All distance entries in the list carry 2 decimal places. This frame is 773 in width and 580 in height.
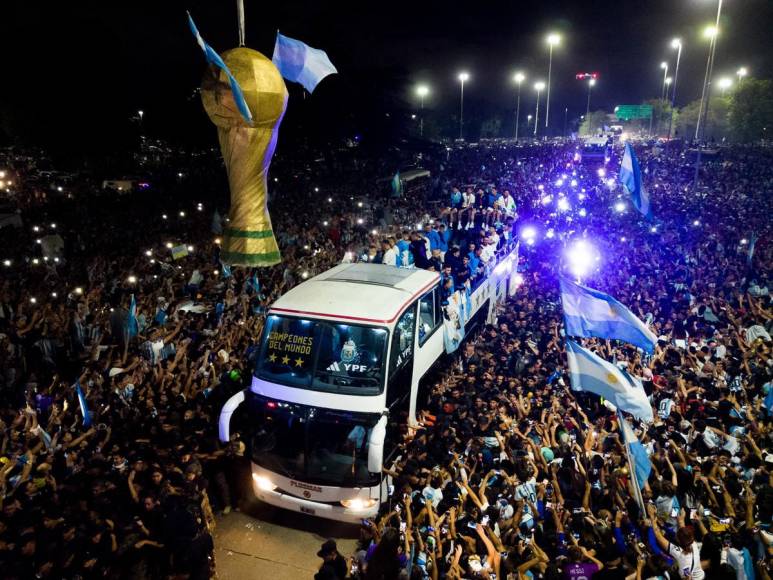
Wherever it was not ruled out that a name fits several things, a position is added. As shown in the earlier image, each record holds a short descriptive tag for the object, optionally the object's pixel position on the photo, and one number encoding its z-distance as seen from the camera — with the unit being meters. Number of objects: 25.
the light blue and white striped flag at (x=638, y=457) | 5.68
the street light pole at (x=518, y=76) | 55.72
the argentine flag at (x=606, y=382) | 6.31
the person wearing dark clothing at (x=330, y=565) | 4.99
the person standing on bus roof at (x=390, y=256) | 11.96
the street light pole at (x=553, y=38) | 37.94
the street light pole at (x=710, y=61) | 25.00
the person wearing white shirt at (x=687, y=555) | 4.61
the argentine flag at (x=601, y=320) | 7.31
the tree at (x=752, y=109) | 58.91
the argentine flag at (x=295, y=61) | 6.90
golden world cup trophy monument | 5.71
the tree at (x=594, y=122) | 113.73
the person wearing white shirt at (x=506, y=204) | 17.73
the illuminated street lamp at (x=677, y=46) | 34.09
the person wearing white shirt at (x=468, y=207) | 17.50
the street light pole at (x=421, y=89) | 53.94
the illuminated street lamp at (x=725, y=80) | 49.64
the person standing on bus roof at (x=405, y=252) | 12.25
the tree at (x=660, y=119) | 94.88
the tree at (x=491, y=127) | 108.99
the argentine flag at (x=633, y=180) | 13.00
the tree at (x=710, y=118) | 76.62
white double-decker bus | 6.46
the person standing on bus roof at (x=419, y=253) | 12.76
